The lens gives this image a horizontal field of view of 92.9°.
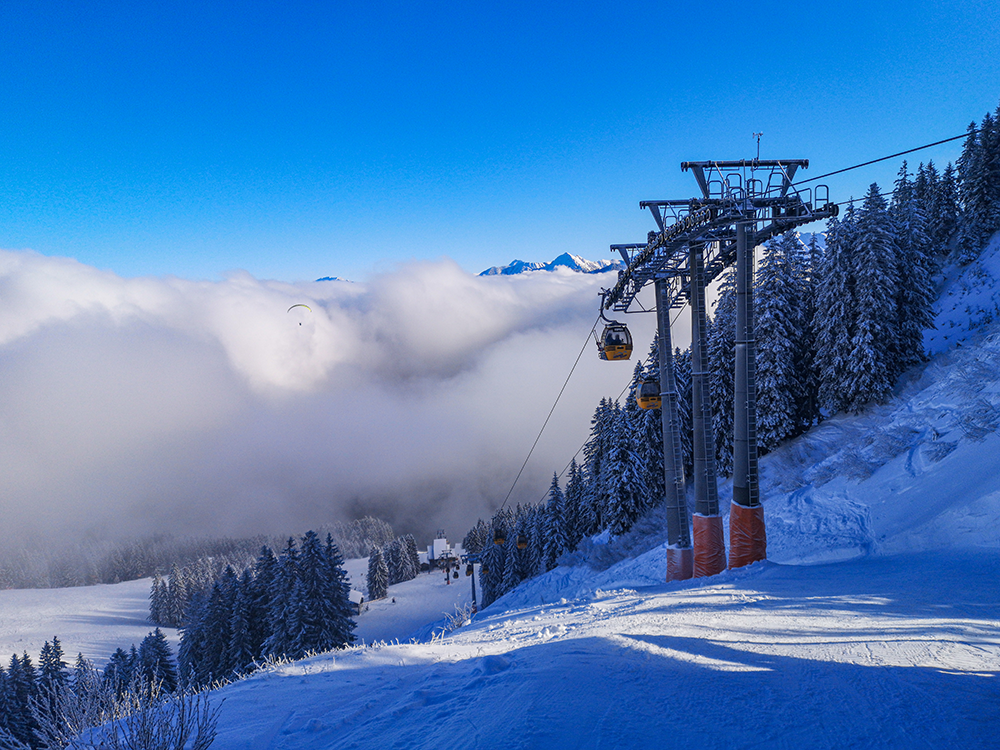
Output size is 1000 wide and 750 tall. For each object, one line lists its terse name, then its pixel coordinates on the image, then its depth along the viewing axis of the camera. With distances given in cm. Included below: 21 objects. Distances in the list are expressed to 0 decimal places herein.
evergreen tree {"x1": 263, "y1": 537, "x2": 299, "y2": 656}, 3016
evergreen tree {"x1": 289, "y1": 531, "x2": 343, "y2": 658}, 2988
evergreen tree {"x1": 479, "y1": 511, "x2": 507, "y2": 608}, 4618
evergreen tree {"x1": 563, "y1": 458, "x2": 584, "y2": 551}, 3916
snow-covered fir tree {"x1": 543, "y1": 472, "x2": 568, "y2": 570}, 3881
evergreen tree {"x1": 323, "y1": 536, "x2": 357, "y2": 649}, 3120
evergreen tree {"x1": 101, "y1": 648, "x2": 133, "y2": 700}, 3584
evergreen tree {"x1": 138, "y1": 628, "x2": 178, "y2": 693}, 3534
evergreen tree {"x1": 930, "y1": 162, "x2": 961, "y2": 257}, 4169
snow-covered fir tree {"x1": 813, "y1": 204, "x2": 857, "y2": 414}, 2542
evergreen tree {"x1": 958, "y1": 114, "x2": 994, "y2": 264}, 3478
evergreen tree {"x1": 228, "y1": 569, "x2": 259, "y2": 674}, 3344
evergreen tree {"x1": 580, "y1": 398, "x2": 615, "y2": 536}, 3659
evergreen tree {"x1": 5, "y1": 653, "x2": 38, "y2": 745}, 3095
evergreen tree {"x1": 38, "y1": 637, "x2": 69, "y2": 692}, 3543
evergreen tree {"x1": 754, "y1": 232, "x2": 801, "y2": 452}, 2789
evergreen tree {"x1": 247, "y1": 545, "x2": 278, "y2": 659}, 3459
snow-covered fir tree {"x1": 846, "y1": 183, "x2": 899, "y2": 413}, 2436
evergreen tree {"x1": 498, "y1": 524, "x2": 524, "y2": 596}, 4269
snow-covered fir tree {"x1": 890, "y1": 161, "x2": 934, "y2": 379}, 2533
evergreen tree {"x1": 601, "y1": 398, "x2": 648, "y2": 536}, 3183
